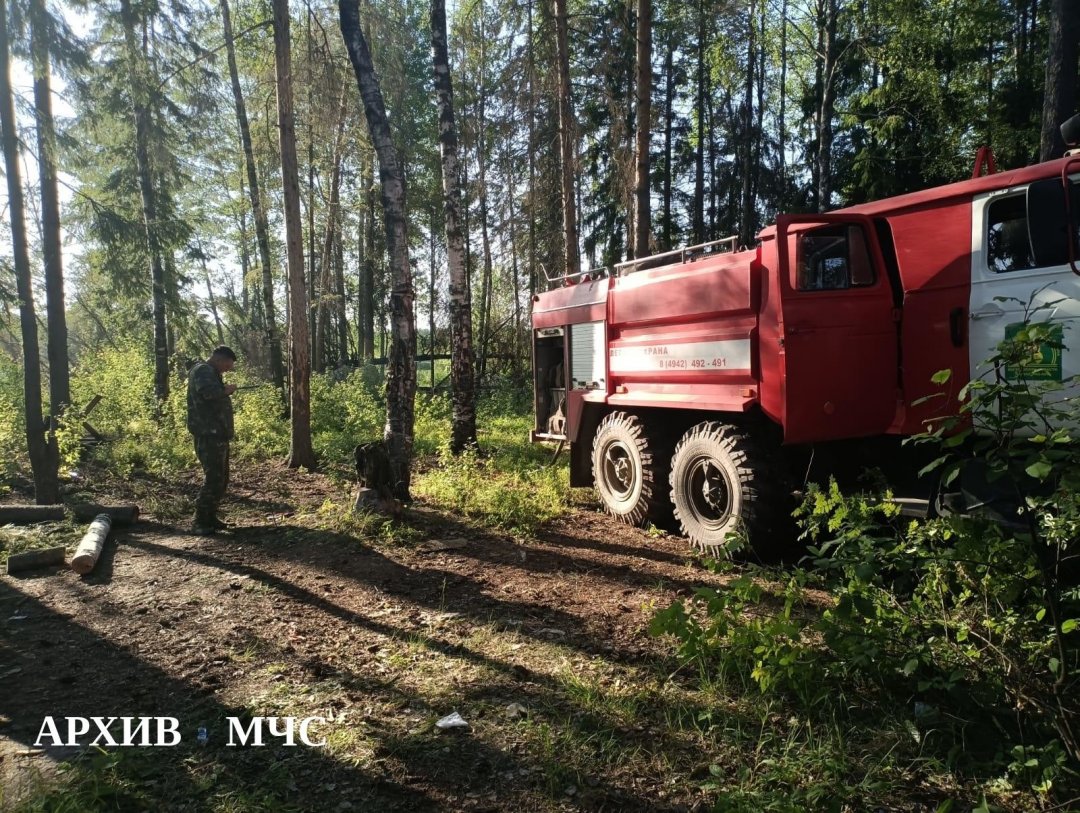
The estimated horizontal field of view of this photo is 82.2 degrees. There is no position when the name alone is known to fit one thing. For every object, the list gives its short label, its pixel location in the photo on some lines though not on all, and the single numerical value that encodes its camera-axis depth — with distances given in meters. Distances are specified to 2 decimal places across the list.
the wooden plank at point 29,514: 7.08
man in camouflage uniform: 6.77
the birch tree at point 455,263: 8.75
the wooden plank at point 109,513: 7.15
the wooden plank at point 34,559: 5.65
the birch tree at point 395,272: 6.73
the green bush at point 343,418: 11.16
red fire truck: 4.20
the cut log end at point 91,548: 5.52
